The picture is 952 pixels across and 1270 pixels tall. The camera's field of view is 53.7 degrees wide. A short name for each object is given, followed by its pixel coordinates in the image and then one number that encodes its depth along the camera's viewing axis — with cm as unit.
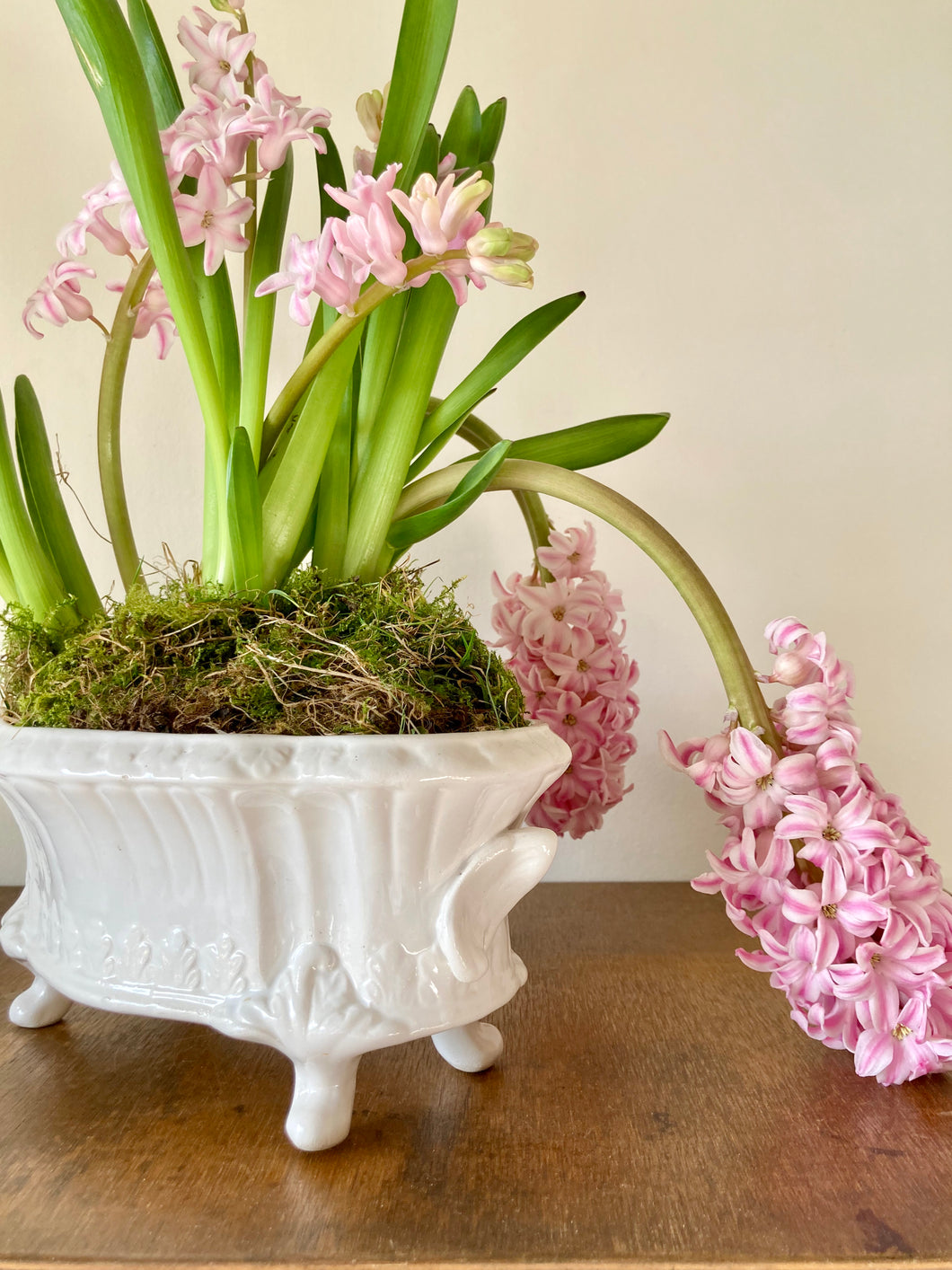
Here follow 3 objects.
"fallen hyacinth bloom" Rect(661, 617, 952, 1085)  48
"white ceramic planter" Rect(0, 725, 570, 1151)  42
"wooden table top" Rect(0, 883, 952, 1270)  37
